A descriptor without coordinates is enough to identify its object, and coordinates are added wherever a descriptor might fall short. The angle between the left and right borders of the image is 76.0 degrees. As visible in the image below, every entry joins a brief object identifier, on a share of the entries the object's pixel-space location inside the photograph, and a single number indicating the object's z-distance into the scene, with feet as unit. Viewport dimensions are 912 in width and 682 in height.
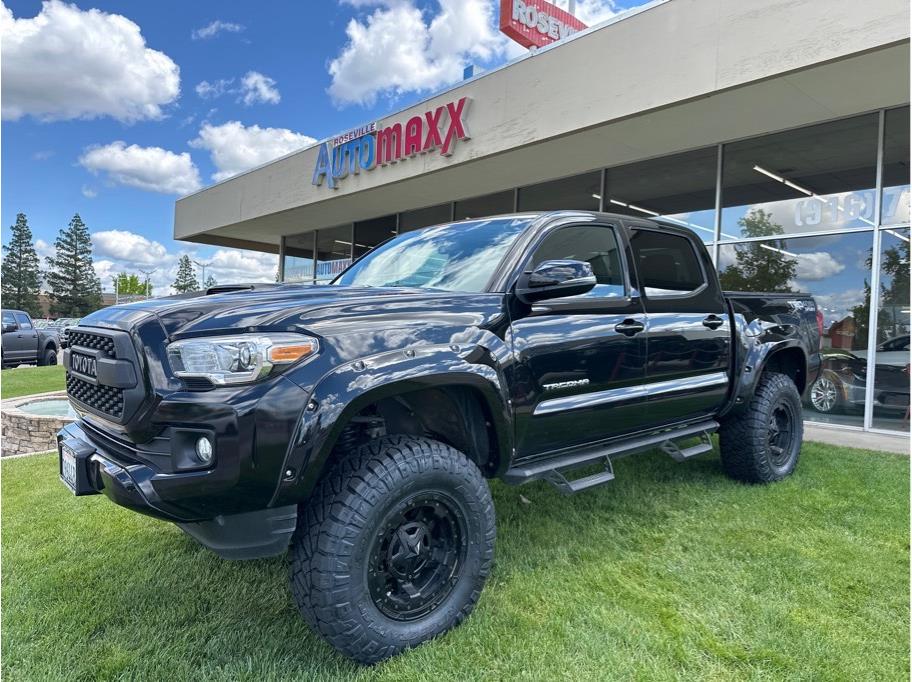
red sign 32.89
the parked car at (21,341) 50.24
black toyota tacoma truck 6.63
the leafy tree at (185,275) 355.50
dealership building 19.56
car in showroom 22.26
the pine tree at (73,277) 238.89
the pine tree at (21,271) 222.69
